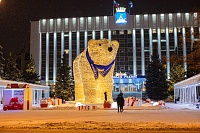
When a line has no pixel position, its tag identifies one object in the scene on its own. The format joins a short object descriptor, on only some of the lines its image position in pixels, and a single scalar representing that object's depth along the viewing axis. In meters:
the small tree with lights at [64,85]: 47.38
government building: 67.75
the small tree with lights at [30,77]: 48.89
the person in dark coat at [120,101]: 20.10
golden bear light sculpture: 26.52
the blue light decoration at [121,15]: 67.38
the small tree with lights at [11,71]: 44.81
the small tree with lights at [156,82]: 51.66
